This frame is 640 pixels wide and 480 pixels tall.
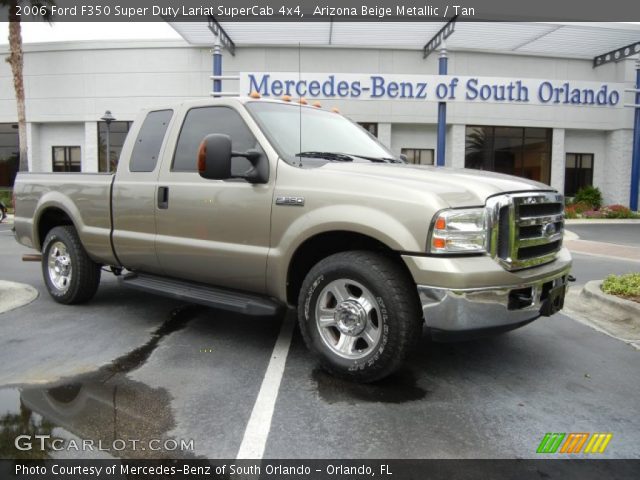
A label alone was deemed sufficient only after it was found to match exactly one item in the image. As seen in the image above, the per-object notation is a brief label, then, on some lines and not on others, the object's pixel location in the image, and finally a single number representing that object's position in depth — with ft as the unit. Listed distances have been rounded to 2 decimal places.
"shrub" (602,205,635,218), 67.15
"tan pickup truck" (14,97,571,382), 10.39
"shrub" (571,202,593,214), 70.18
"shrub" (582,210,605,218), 67.72
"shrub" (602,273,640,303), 18.07
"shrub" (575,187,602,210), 74.43
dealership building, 65.46
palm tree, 66.80
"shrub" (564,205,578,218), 66.87
